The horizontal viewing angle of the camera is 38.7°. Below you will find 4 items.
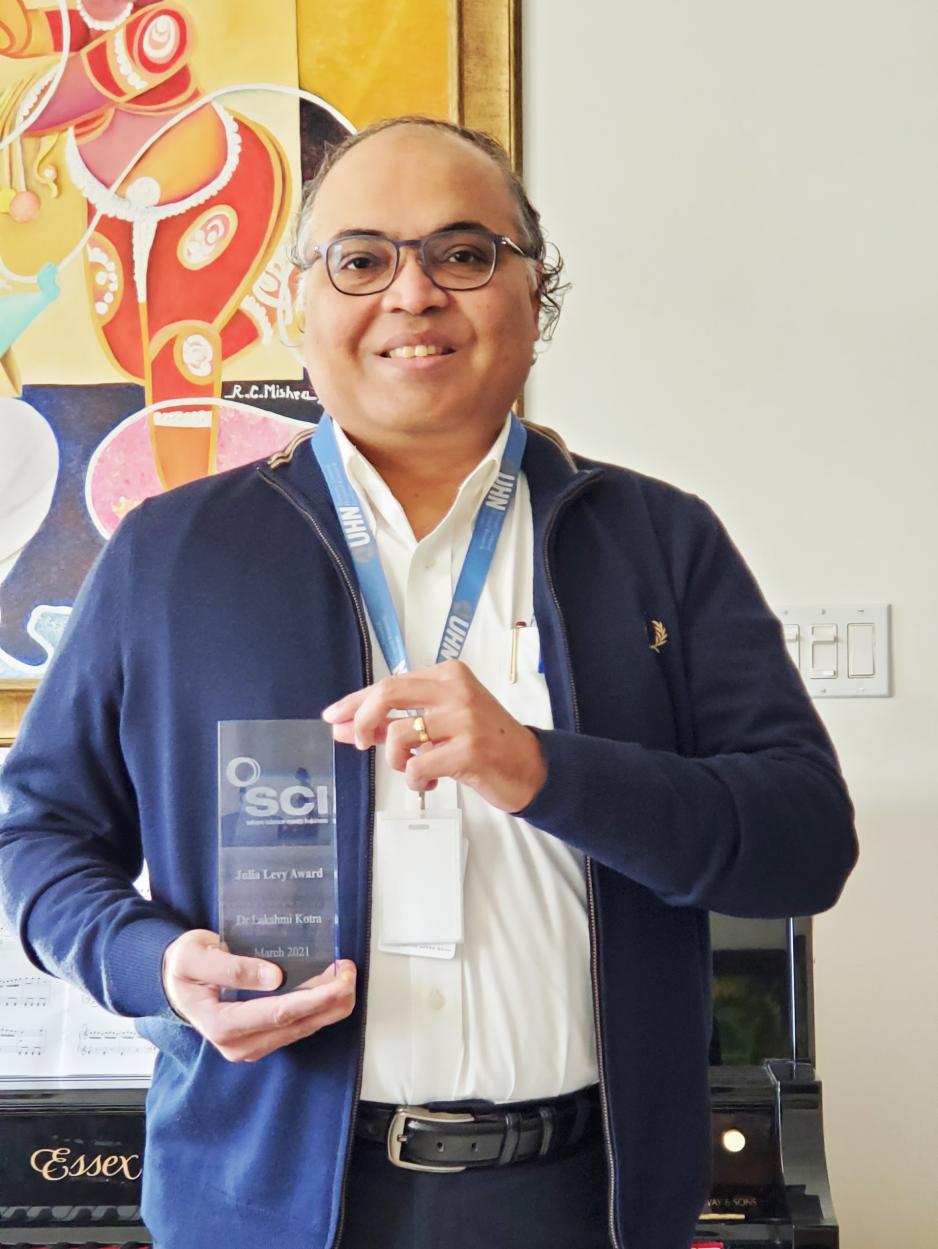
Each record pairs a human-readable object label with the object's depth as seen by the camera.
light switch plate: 2.46
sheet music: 1.92
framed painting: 2.55
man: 1.19
